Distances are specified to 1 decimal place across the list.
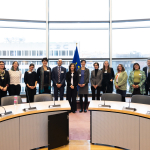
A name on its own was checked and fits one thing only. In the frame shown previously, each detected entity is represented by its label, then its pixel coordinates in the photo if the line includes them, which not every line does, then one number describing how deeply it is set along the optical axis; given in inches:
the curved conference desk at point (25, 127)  89.4
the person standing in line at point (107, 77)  189.8
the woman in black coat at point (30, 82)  178.2
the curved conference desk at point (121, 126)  93.7
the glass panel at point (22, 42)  226.7
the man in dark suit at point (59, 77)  187.6
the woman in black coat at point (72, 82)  183.9
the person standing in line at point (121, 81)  178.4
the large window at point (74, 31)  226.5
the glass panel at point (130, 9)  224.7
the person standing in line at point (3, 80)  165.2
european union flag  223.0
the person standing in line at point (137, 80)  171.5
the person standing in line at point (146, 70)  178.2
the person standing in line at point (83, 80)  192.5
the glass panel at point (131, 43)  228.1
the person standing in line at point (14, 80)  173.0
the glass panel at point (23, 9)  222.7
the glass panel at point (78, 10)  231.8
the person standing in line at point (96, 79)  190.1
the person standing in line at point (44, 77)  183.5
